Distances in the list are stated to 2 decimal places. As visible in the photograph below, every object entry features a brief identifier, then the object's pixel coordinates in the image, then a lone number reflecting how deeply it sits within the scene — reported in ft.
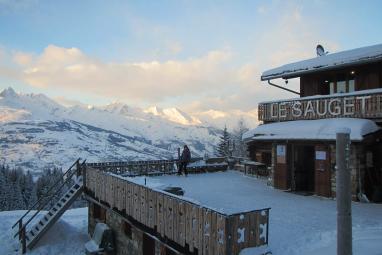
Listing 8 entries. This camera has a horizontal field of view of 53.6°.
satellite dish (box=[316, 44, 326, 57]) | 83.56
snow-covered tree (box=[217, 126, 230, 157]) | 217.36
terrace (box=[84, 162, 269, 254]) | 31.22
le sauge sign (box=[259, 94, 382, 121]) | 57.00
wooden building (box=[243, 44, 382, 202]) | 55.77
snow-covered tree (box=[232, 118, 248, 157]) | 269.23
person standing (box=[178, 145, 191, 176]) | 87.93
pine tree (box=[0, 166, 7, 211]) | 199.72
